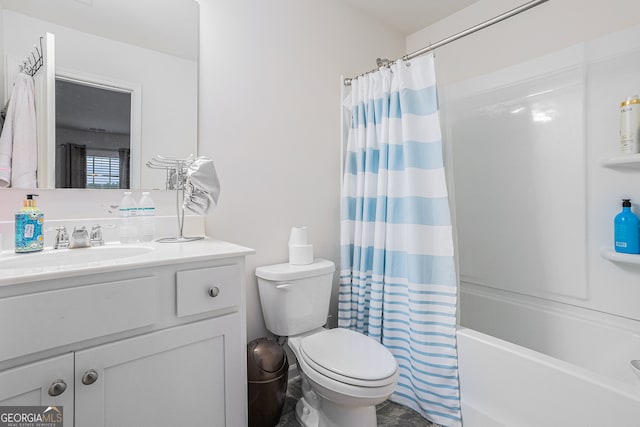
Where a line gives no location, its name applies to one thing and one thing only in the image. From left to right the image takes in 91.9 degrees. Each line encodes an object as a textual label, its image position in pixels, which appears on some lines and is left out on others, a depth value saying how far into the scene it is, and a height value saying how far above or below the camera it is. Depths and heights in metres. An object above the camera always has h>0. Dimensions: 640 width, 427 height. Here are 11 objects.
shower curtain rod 1.30 +0.86
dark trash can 1.38 -0.76
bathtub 1.06 -0.68
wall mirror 1.21 +0.57
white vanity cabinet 0.78 -0.38
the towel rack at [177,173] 1.44 +0.20
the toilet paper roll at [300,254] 1.69 -0.22
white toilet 1.20 -0.61
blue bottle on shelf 1.47 -0.08
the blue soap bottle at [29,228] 1.07 -0.04
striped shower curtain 1.49 -0.12
